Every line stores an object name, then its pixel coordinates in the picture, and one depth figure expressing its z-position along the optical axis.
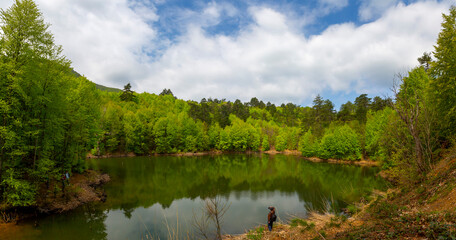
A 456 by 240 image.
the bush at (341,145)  58.45
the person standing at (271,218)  14.18
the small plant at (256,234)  13.22
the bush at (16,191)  14.74
